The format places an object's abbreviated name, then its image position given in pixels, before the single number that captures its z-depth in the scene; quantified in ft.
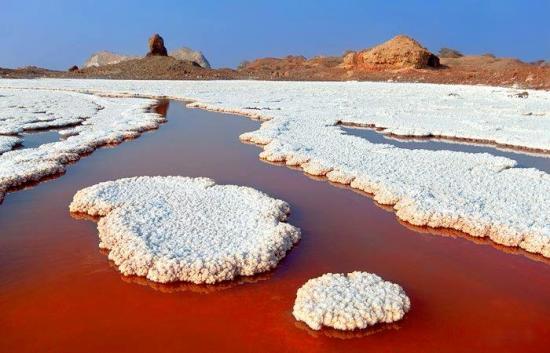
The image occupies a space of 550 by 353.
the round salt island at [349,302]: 24.31
